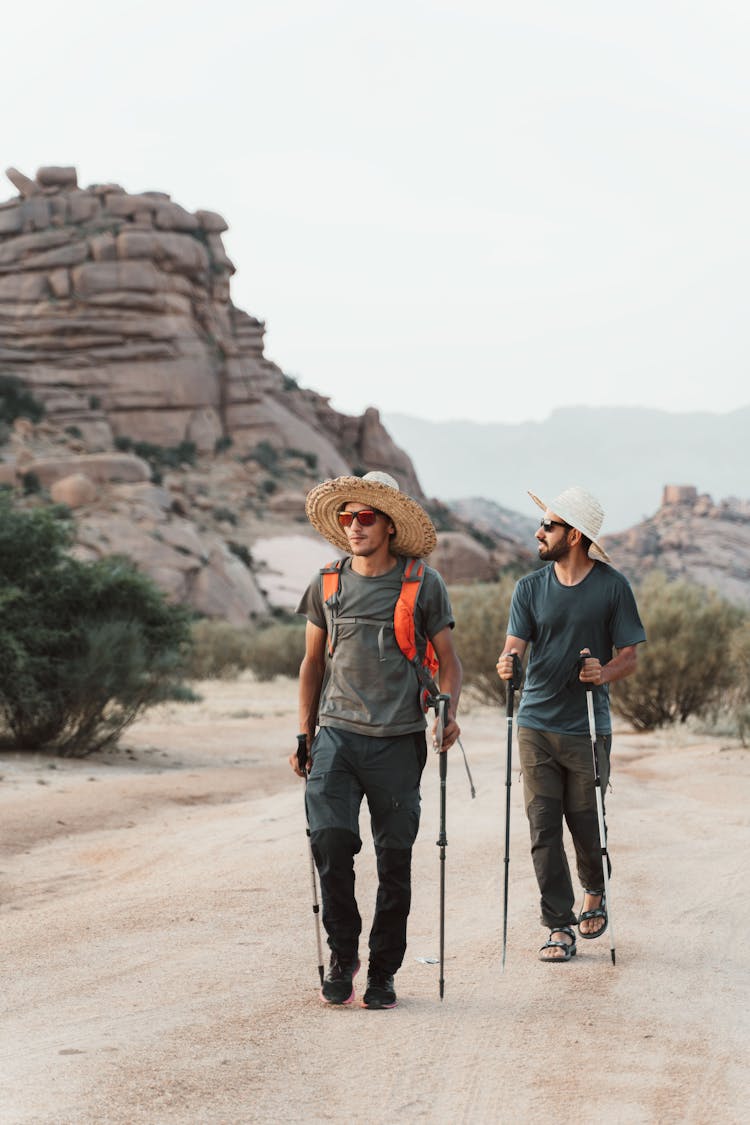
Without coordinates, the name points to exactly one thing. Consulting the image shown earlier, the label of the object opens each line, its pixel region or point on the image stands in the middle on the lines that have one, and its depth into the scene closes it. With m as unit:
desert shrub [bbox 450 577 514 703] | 27.95
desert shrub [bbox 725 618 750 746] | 19.14
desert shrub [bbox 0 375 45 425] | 68.25
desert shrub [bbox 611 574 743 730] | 22.94
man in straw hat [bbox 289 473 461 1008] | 5.81
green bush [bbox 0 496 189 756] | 18.70
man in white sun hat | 6.73
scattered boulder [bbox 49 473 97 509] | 57.78
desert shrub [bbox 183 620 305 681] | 40.22
